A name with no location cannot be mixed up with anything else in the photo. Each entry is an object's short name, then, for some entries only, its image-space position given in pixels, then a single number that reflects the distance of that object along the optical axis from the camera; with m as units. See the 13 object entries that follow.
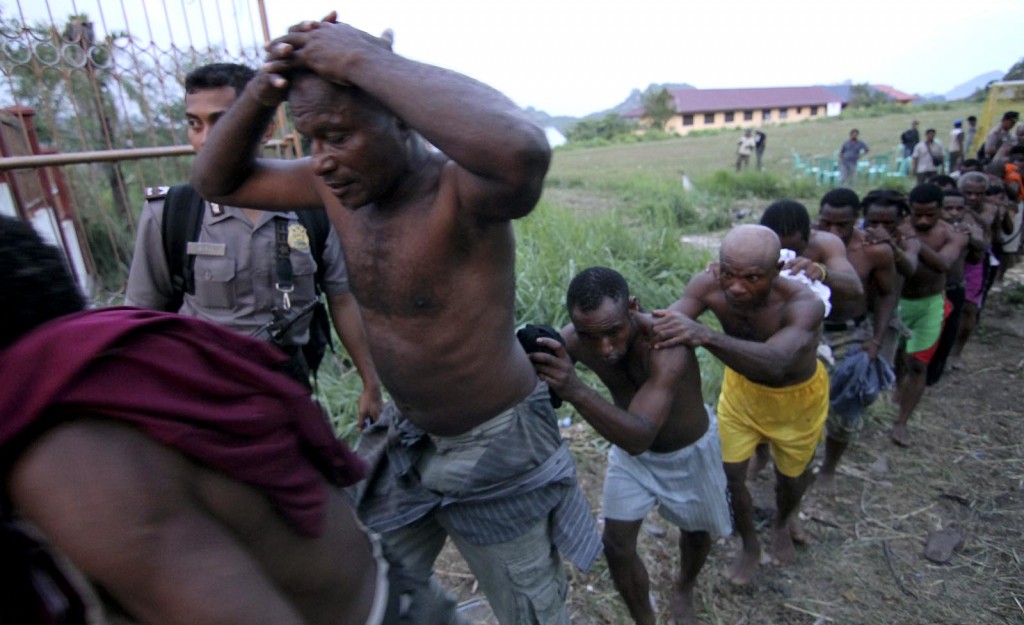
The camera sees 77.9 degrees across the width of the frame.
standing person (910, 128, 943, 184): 13.42
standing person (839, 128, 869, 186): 15.25
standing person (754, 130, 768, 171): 20.53
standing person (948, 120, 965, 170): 13.59
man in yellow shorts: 2.49
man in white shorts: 2.12
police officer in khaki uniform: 2.22
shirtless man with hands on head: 1.25
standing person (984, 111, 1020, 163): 9.12
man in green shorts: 3.95
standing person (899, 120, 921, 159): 16.30
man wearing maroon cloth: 0.69
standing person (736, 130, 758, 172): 20.30
